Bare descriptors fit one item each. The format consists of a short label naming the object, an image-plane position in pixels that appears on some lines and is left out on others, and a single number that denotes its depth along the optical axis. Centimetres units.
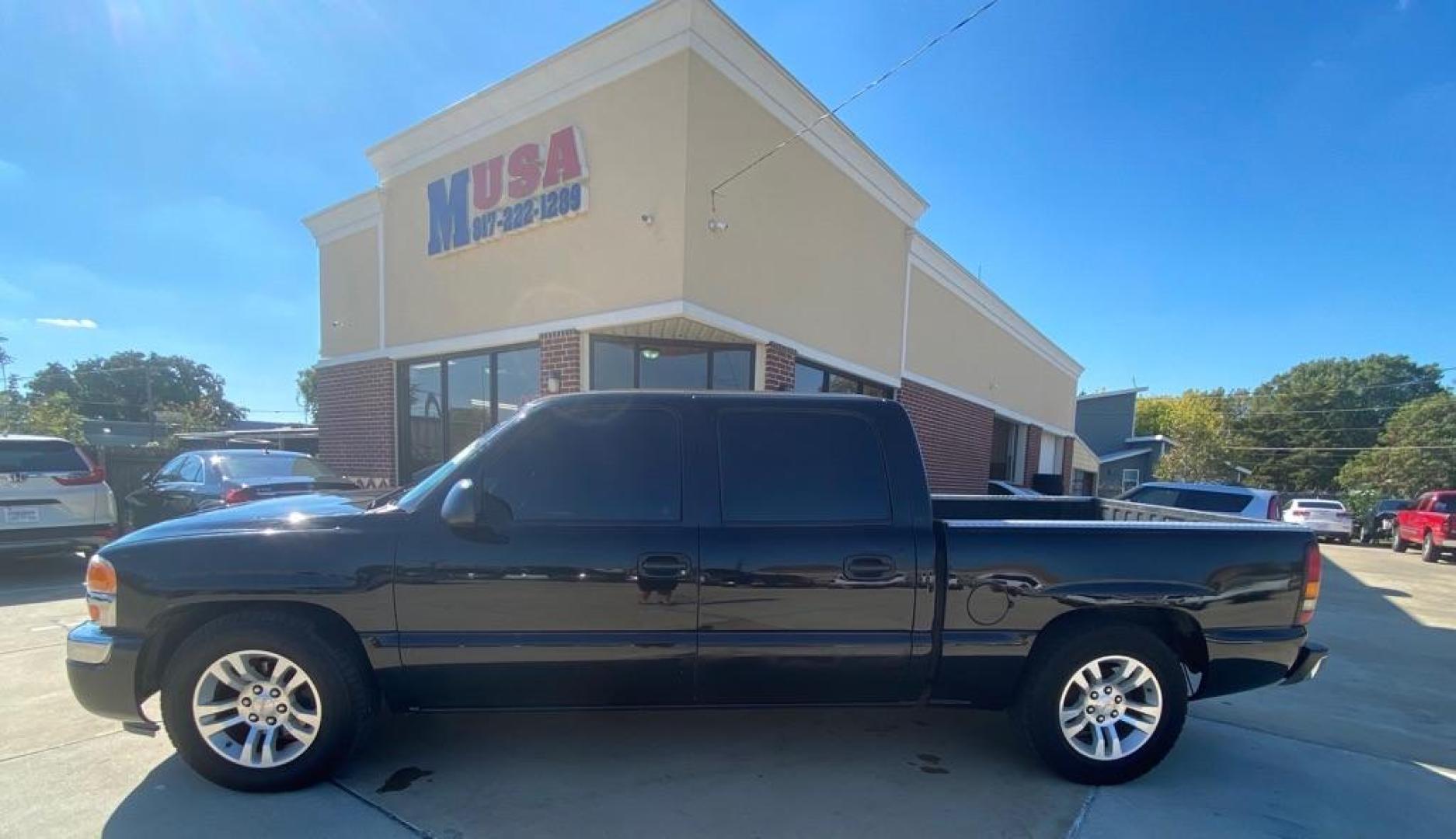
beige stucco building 663
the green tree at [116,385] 5925
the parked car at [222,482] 676
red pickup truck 1453
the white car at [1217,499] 905
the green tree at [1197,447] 3728
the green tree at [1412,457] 3366
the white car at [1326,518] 1980
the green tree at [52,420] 2130
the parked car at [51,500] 665
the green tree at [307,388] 5856
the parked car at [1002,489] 1109
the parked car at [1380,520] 2006
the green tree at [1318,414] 4962
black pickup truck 273
